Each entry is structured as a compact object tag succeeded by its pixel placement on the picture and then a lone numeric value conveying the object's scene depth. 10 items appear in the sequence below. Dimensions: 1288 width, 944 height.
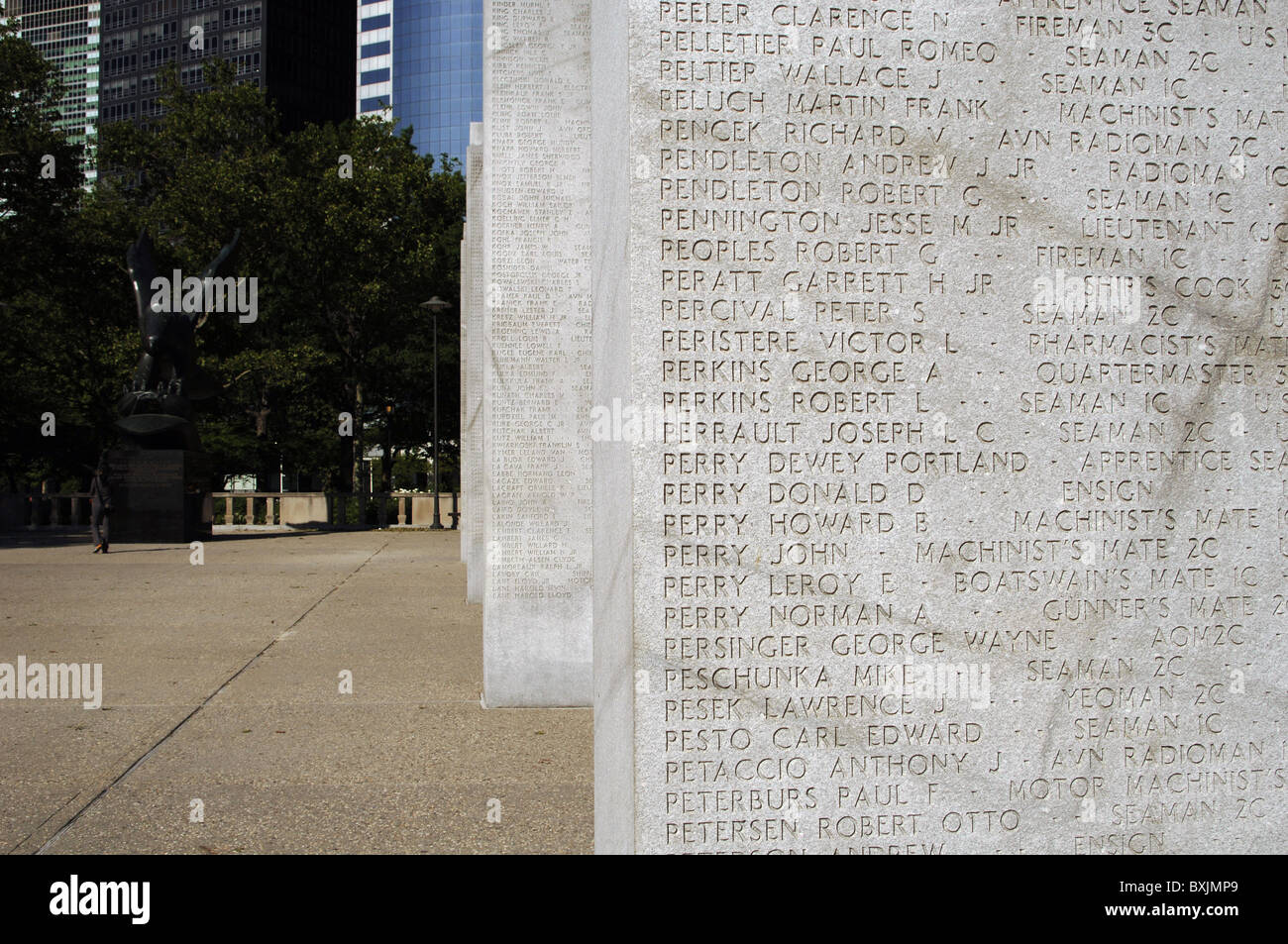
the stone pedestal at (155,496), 26.09
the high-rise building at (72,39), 169.75
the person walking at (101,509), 23.45
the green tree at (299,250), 38.66
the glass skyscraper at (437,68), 118.81
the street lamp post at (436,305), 33.62
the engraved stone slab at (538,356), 7.84
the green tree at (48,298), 31.36
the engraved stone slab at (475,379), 12.02
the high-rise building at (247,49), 112.75
